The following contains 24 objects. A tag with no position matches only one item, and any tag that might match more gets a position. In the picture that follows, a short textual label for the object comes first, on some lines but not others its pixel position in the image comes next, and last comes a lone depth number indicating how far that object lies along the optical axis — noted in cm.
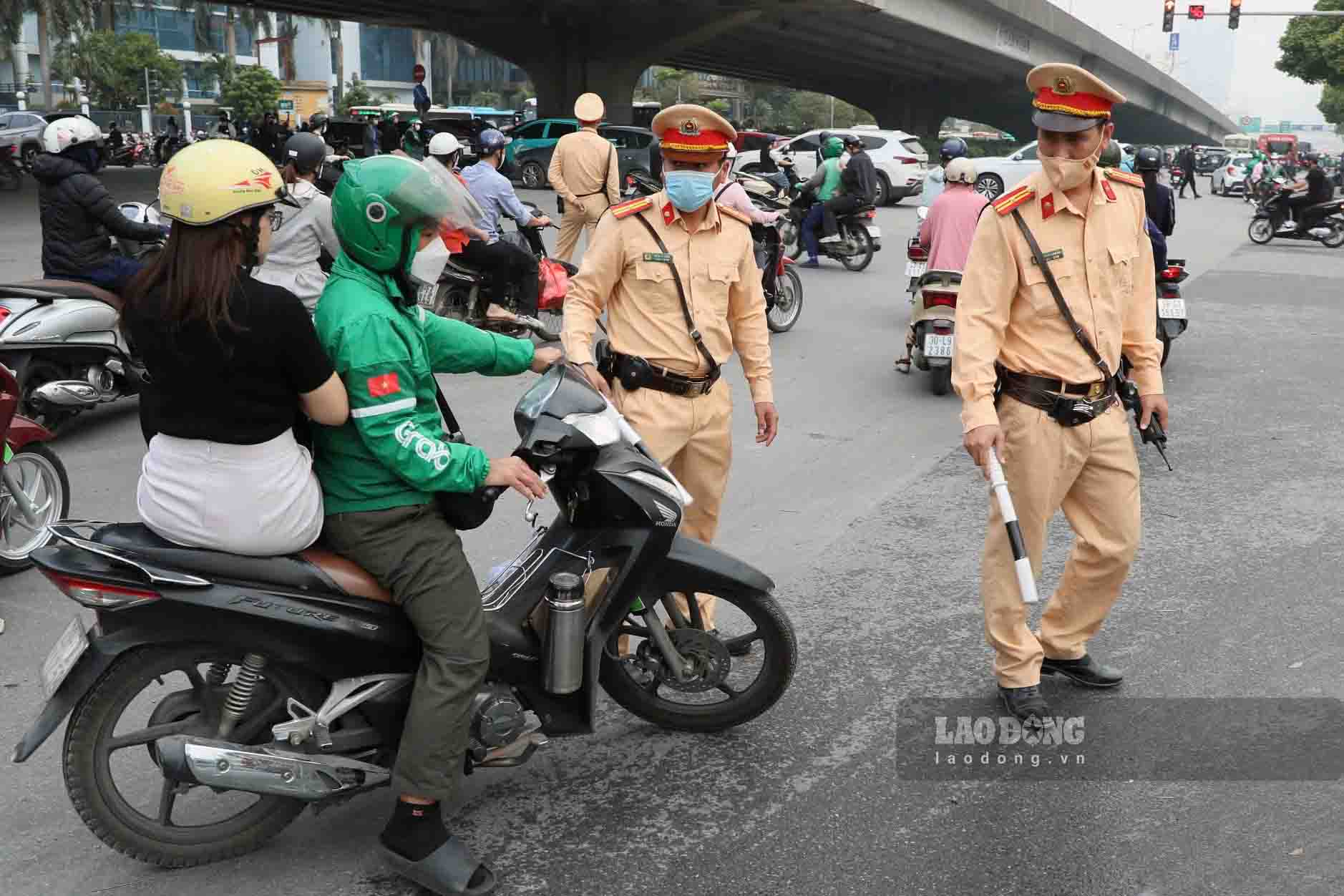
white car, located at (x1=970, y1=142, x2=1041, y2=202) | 2548
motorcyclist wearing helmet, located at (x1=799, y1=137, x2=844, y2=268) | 1511
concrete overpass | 3806
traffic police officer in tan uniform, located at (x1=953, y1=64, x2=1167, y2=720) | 387
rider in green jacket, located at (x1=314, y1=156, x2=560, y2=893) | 296
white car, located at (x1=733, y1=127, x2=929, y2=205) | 2839
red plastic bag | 988
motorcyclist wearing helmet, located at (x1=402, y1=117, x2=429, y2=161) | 1405
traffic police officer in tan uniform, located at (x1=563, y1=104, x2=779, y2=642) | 430
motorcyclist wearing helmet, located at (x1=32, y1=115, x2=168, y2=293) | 720
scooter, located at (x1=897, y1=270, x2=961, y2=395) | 907
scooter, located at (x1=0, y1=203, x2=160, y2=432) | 689
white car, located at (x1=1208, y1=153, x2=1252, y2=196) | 3912
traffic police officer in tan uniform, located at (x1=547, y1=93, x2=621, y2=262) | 1226
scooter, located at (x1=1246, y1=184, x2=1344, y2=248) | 2148
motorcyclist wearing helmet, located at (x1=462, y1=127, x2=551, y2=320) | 1002
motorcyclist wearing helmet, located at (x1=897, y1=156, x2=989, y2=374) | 946
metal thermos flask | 335
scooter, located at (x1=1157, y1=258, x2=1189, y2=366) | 1016
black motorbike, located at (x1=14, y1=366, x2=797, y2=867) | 295
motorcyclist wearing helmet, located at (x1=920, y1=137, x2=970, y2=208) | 1105
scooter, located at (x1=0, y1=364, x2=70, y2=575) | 523
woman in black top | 279
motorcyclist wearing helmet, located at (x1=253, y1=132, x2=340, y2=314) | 756
